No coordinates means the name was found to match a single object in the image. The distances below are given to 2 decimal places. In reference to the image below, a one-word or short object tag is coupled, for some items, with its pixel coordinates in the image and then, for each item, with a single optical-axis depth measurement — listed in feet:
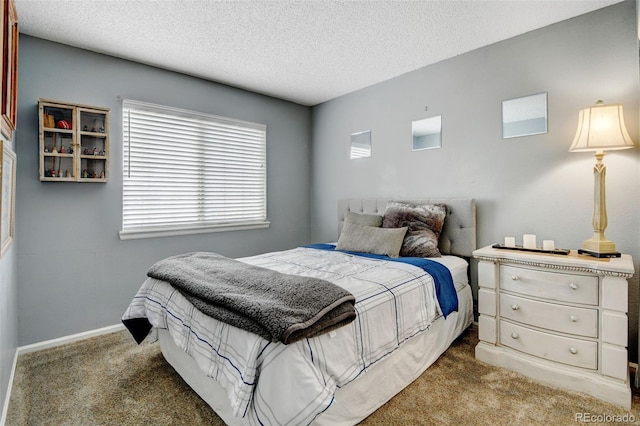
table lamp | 6.31
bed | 4.07
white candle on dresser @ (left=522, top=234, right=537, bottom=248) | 7.36
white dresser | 5.79
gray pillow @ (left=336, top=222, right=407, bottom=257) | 8.77
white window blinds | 9.77
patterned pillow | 8.77
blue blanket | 7.22
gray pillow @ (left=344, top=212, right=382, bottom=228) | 9.95
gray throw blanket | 4.20
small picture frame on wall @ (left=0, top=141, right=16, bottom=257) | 5.42
